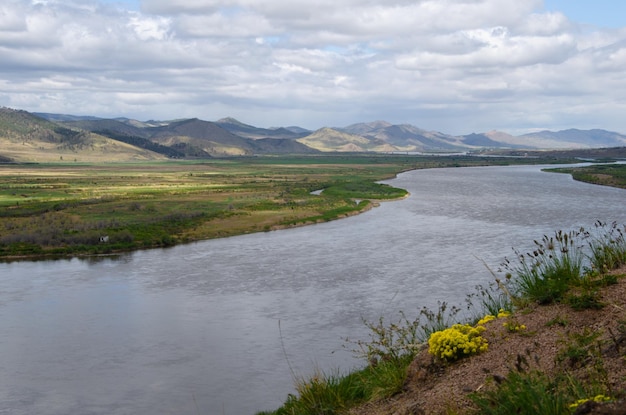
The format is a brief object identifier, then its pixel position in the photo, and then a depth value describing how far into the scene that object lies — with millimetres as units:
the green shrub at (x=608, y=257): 12711
